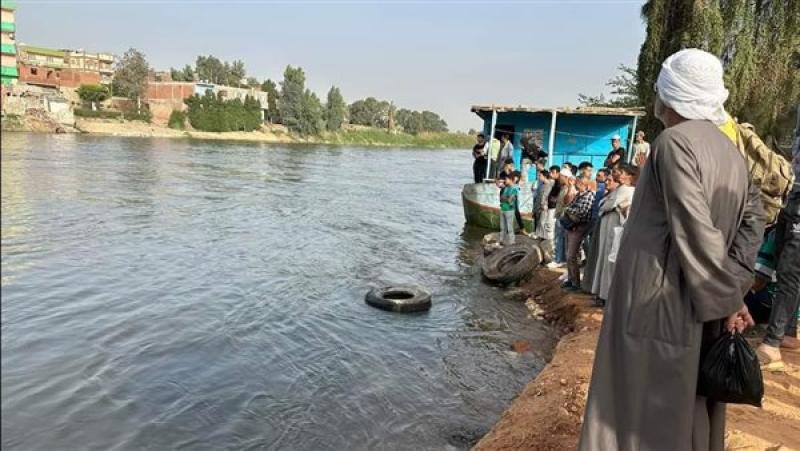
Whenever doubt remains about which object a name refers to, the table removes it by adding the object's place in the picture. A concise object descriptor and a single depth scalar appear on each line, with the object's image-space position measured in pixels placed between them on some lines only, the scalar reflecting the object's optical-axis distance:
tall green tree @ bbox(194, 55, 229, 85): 102.94
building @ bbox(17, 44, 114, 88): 62.84
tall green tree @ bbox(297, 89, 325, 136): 83.38
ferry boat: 16.88
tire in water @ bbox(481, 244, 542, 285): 10.57
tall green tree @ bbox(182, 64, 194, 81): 95.56
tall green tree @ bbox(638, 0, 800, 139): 18.20
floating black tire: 9.27
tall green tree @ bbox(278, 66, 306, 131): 83.69
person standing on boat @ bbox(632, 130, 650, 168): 14.10
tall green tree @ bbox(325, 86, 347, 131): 89.44
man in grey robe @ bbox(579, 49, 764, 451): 2.42
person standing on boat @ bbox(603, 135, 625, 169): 10.48
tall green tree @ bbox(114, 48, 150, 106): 73.06
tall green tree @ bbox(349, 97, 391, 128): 113.81
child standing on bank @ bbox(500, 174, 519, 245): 12.52
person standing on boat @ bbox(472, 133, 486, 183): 17.81
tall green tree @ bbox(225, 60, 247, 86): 102.11
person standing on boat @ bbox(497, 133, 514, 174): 16.83
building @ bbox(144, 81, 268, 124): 71.69
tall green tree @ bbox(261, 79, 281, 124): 87.38
